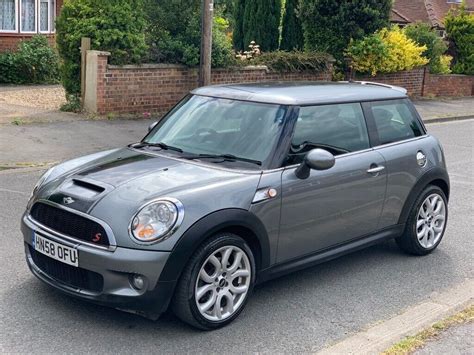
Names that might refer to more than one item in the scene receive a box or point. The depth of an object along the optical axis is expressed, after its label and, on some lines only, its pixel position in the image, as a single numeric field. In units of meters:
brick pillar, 12.64
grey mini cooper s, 3.95
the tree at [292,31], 23.64
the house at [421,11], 39.81
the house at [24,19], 20.00
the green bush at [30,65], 18.05
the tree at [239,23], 24.90
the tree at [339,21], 18.56
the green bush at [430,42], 22.03
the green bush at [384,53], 18.89
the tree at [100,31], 12.89
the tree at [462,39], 24.22
